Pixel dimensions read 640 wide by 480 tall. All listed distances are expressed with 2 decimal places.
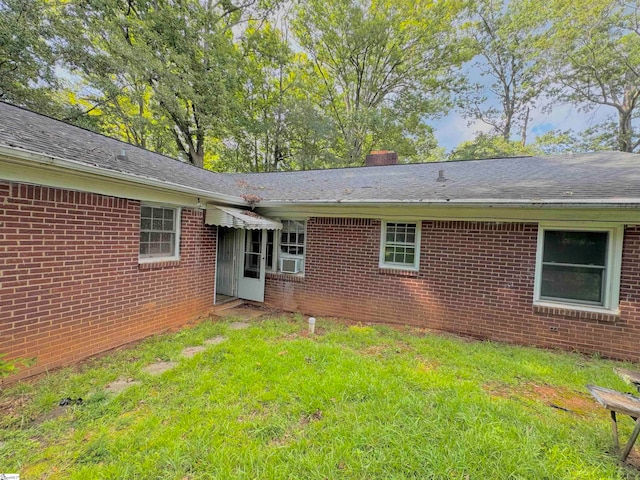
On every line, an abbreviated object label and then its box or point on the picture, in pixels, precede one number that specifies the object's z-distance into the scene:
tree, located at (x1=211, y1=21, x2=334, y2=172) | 18.61
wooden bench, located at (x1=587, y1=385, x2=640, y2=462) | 2.27
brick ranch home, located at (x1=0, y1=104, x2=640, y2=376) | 3.75
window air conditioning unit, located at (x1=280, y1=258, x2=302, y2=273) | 7.34
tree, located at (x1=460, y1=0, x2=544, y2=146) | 18.61
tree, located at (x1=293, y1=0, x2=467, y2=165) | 18.19
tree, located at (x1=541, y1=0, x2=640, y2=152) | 15.30
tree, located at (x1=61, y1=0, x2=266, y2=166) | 12.70
